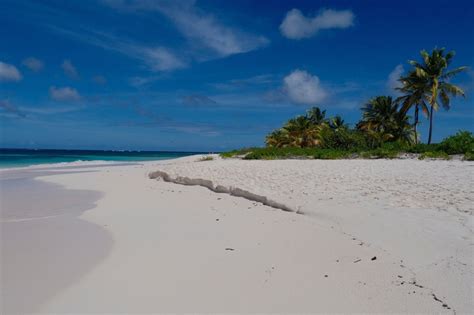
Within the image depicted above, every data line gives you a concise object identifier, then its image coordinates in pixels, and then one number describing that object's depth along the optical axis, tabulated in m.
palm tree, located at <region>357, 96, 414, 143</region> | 30.34
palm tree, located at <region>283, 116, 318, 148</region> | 31.33
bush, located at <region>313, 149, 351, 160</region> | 18.81
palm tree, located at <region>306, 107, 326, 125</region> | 36.78
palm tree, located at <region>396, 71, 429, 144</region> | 27.21
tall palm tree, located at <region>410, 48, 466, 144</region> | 26.20
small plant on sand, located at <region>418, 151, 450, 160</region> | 16.03
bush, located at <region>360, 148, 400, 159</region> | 17.63
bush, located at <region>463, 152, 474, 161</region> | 14.27
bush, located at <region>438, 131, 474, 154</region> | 16.48
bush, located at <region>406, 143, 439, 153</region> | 17.94
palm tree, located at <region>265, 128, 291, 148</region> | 33.38
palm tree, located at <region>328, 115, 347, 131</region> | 36.15
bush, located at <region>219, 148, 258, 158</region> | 26.31
